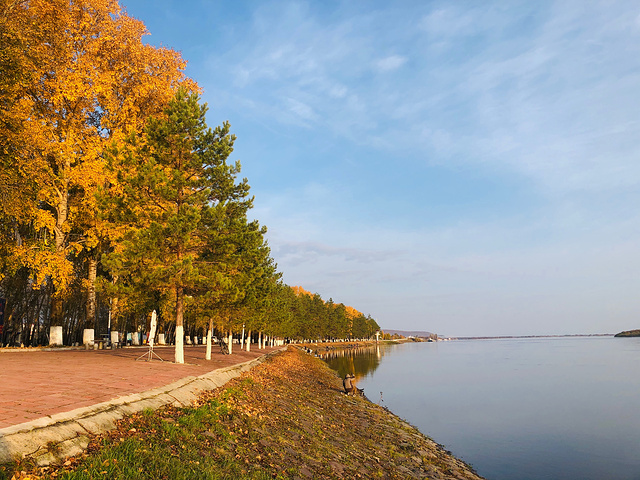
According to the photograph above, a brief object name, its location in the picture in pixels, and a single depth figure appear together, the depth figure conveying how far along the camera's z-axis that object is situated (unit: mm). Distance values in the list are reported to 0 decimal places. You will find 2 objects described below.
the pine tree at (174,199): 18609
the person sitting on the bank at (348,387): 26594
